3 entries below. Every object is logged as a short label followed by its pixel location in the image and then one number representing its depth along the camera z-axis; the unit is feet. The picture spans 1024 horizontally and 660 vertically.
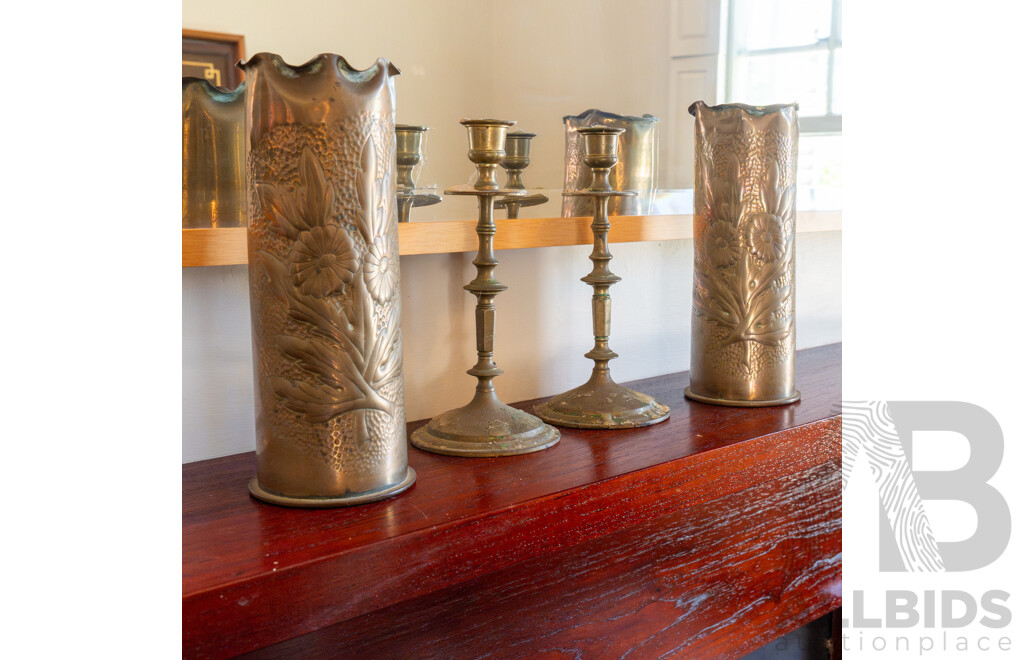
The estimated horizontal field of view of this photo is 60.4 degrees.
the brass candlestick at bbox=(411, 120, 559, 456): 2.51
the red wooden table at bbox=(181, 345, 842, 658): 1.82
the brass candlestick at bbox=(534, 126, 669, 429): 2.81
